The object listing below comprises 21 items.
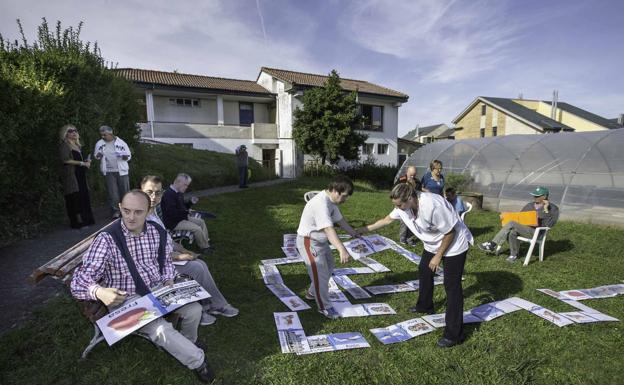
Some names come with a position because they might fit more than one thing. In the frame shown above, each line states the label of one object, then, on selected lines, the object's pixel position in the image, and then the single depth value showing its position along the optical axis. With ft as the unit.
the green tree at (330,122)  64.80
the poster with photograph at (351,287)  15.55
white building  73.61
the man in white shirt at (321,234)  12.92
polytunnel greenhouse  31.86
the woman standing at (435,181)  24.59
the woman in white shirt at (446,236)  11.52
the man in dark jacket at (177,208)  17.97
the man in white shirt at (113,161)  22.00
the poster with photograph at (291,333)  11.11
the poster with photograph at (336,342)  11.19
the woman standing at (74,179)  19.57
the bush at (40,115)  18.24
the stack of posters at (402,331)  11.93
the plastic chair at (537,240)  20.33
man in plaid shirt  8.59
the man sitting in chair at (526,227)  21.11
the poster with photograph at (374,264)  18.86
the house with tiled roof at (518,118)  122.42
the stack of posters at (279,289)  14.16
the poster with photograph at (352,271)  18.29
